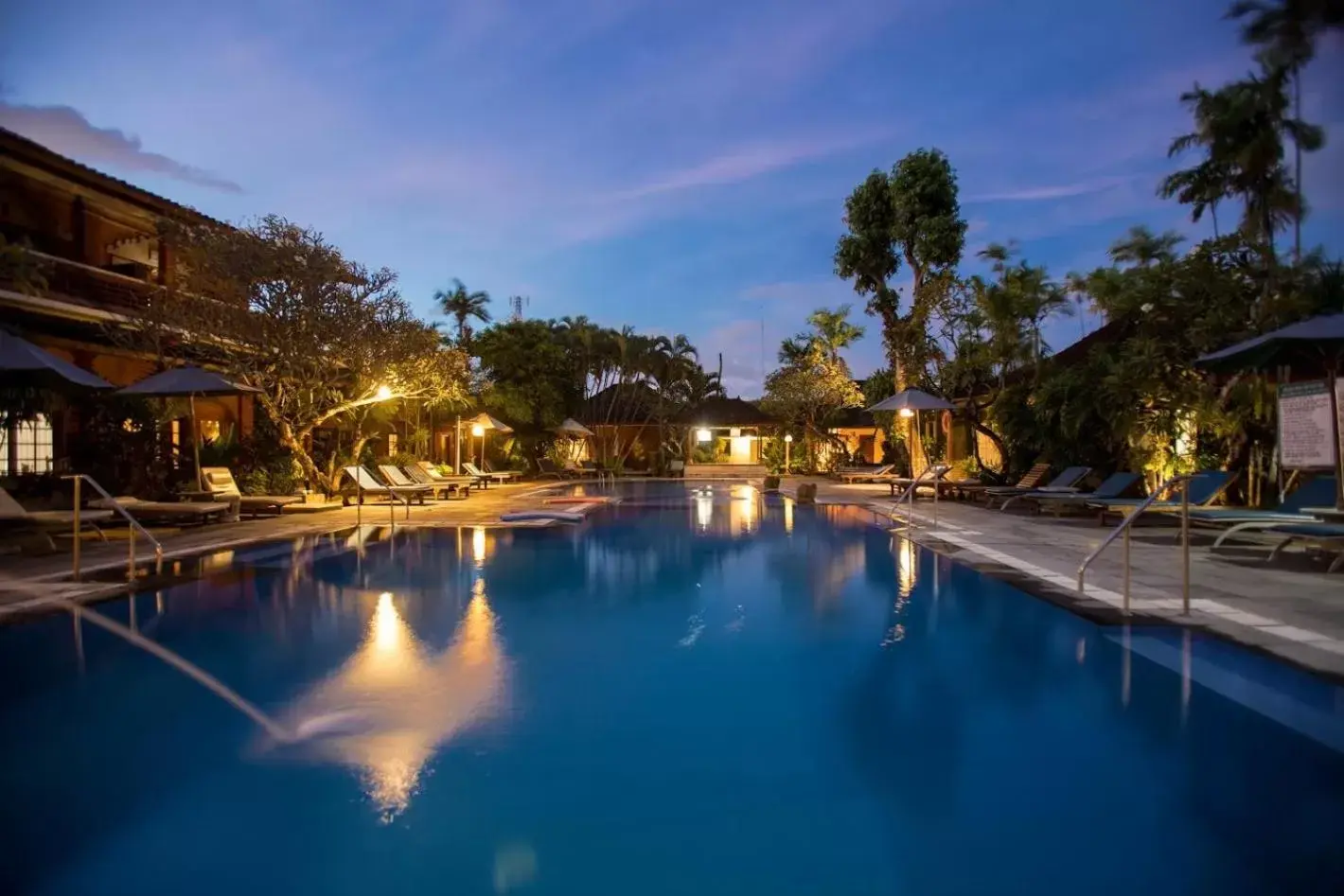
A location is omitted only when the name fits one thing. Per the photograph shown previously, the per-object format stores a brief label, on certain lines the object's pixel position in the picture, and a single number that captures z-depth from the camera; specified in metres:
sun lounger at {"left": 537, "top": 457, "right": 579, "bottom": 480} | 29.20
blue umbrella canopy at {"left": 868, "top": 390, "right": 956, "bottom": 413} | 17.39
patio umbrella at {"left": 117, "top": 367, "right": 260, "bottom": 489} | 12.53
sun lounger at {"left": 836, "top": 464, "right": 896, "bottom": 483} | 25.64
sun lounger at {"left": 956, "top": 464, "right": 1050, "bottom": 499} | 16.55
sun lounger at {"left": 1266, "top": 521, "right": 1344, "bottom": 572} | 7.93
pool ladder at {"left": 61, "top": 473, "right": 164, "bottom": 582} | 7.33
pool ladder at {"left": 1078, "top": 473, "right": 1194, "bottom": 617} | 5.71
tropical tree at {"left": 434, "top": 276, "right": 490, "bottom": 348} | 41.12
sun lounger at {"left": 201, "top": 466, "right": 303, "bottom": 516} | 14.20
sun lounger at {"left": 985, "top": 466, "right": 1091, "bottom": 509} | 14.94
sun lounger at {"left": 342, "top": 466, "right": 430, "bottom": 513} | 16.77
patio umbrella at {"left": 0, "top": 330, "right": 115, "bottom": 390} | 9.39
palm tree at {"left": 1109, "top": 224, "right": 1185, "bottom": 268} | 15.35
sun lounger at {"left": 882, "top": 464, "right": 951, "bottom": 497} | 19.72
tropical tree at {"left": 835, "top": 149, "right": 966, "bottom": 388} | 24.00
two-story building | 14.76
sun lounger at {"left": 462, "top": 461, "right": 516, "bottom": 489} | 24.22
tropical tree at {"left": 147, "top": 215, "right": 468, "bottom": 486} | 15.48
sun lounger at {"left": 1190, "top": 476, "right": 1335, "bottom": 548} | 9.27
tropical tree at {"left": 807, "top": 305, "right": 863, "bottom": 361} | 29.97
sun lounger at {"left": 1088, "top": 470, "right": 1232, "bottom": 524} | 11.43
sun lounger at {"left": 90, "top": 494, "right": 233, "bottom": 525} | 12.13
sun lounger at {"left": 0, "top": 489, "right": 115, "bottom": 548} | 9.48
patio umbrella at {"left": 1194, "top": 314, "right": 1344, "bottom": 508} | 8.15
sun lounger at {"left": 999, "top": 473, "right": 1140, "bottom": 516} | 13.25
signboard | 10.89
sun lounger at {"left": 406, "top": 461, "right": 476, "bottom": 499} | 18.97
